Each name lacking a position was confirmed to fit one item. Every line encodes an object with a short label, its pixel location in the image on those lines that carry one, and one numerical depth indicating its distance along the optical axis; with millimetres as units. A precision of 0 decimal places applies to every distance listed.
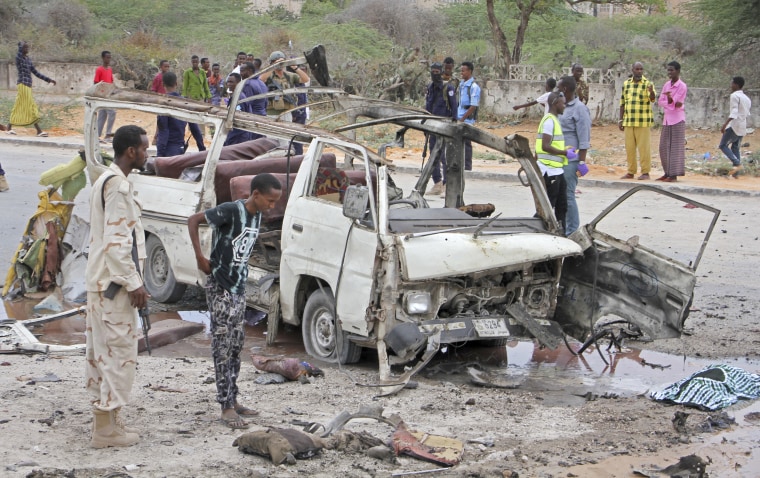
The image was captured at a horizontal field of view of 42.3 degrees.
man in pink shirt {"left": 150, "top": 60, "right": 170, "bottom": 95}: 20625
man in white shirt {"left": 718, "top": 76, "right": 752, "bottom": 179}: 18094
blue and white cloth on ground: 6629
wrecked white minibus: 7000
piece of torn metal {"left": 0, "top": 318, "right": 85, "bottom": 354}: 7559
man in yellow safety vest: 10586
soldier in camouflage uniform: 5254
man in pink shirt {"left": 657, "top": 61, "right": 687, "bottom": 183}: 17906
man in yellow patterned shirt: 17859
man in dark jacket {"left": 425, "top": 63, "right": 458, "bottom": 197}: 15609
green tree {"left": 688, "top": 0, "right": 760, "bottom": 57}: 26438
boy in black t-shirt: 5758
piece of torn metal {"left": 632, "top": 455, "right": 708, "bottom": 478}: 5266
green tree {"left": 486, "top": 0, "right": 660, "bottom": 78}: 31359
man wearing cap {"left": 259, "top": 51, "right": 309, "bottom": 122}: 16219
